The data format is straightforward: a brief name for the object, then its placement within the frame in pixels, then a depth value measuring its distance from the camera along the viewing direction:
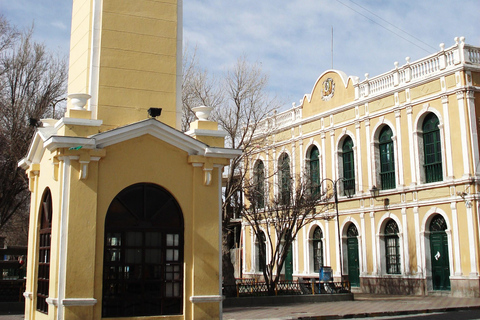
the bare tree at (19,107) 23.97
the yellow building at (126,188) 11.33
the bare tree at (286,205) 25.47
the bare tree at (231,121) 25.14
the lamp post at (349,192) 32.56
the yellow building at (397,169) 26.31
